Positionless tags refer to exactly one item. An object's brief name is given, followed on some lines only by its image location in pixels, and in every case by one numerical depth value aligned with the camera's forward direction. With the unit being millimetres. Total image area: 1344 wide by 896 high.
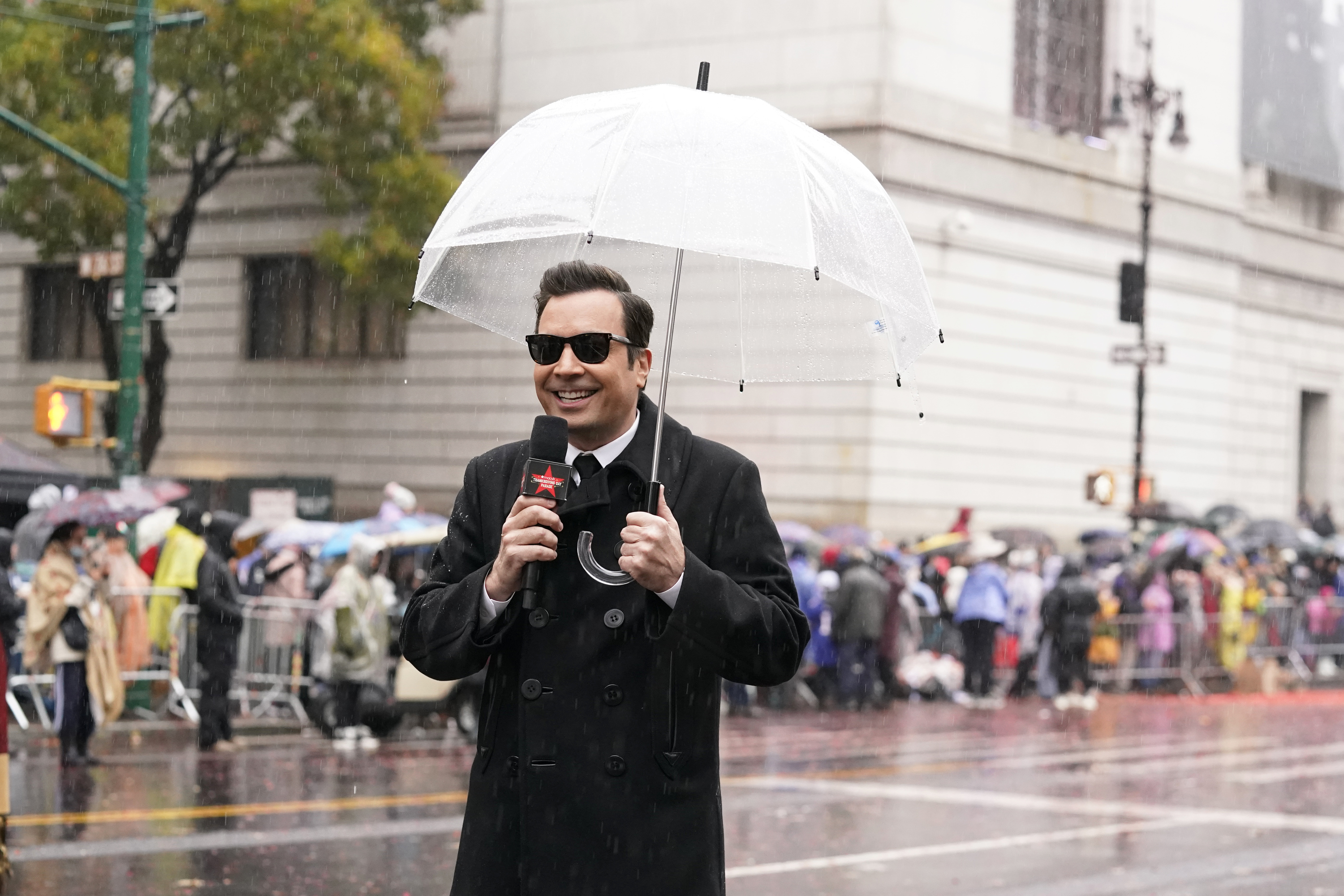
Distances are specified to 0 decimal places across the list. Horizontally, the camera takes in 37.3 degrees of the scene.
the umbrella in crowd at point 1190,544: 25375
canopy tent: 22875
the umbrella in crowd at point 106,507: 15672
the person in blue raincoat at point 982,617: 21609
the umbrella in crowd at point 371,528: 18016
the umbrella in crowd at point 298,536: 19531
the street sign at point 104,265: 19250
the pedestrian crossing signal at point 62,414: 17562
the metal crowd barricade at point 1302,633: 26766
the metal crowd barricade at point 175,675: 16625
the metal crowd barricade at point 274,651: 17344
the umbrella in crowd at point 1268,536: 29953
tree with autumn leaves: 29844
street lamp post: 28812
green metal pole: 18609
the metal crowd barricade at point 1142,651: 24062
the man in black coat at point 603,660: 3797
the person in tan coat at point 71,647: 14188
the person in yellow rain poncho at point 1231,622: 25516
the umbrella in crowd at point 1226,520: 31594
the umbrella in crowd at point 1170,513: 30594
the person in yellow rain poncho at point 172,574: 17266
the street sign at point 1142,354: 27266
